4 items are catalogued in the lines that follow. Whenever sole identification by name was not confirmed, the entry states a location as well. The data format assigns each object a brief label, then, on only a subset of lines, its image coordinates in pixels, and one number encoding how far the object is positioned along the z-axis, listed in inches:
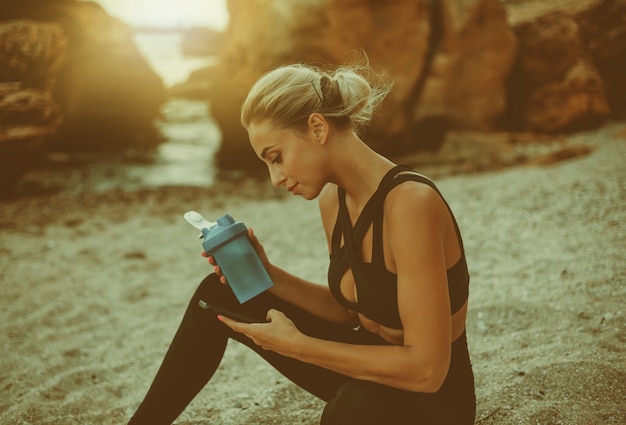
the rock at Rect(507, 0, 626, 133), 309.6
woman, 57.2
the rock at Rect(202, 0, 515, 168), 287.3
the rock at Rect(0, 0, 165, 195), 227.5
